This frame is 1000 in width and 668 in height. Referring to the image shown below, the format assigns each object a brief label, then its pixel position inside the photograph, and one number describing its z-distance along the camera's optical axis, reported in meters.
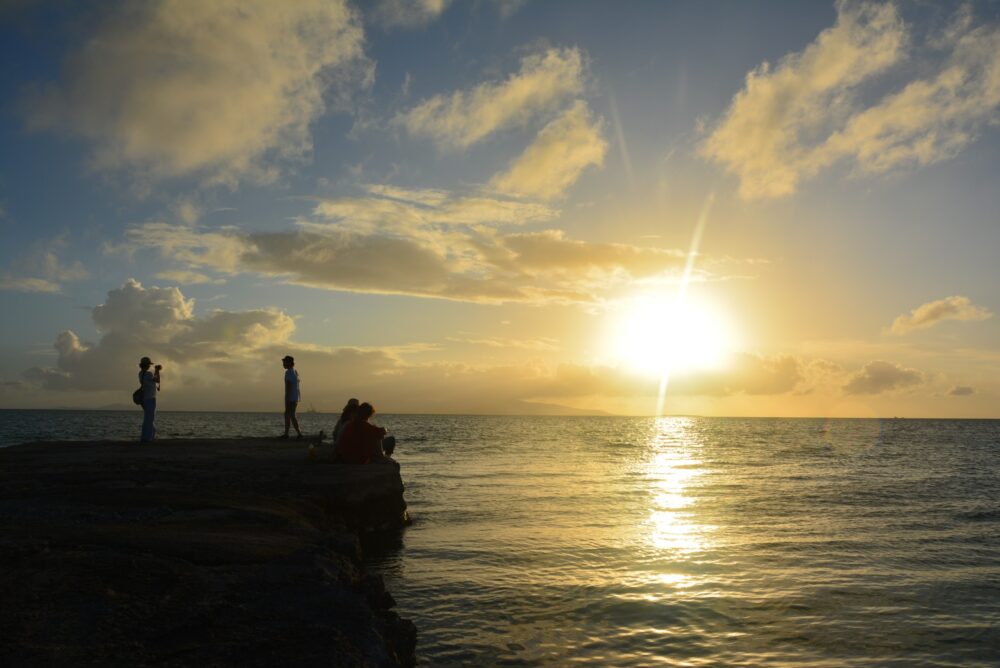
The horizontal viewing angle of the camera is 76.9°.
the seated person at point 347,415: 16.37
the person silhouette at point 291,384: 20.20
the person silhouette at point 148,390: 19.22
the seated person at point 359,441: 15.21
